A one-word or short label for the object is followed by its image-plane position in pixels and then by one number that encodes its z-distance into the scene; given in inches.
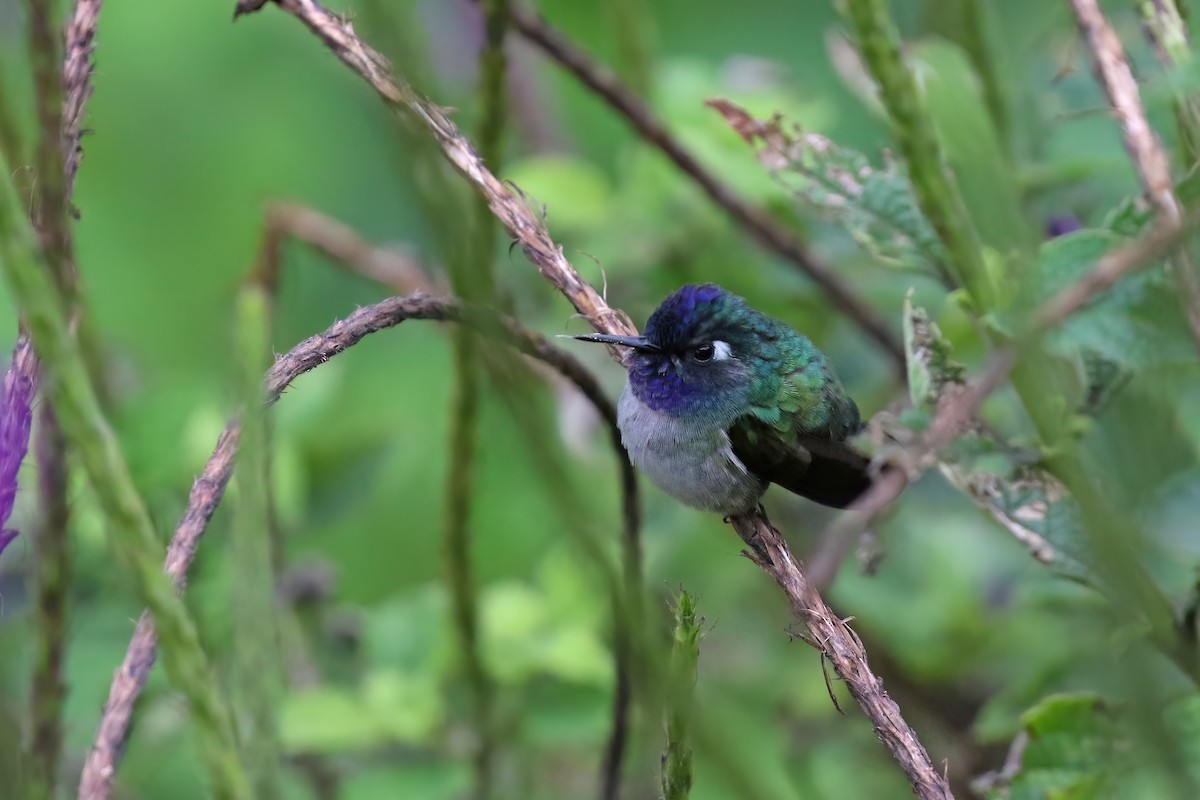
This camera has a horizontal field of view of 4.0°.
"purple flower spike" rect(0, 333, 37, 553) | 94.2
